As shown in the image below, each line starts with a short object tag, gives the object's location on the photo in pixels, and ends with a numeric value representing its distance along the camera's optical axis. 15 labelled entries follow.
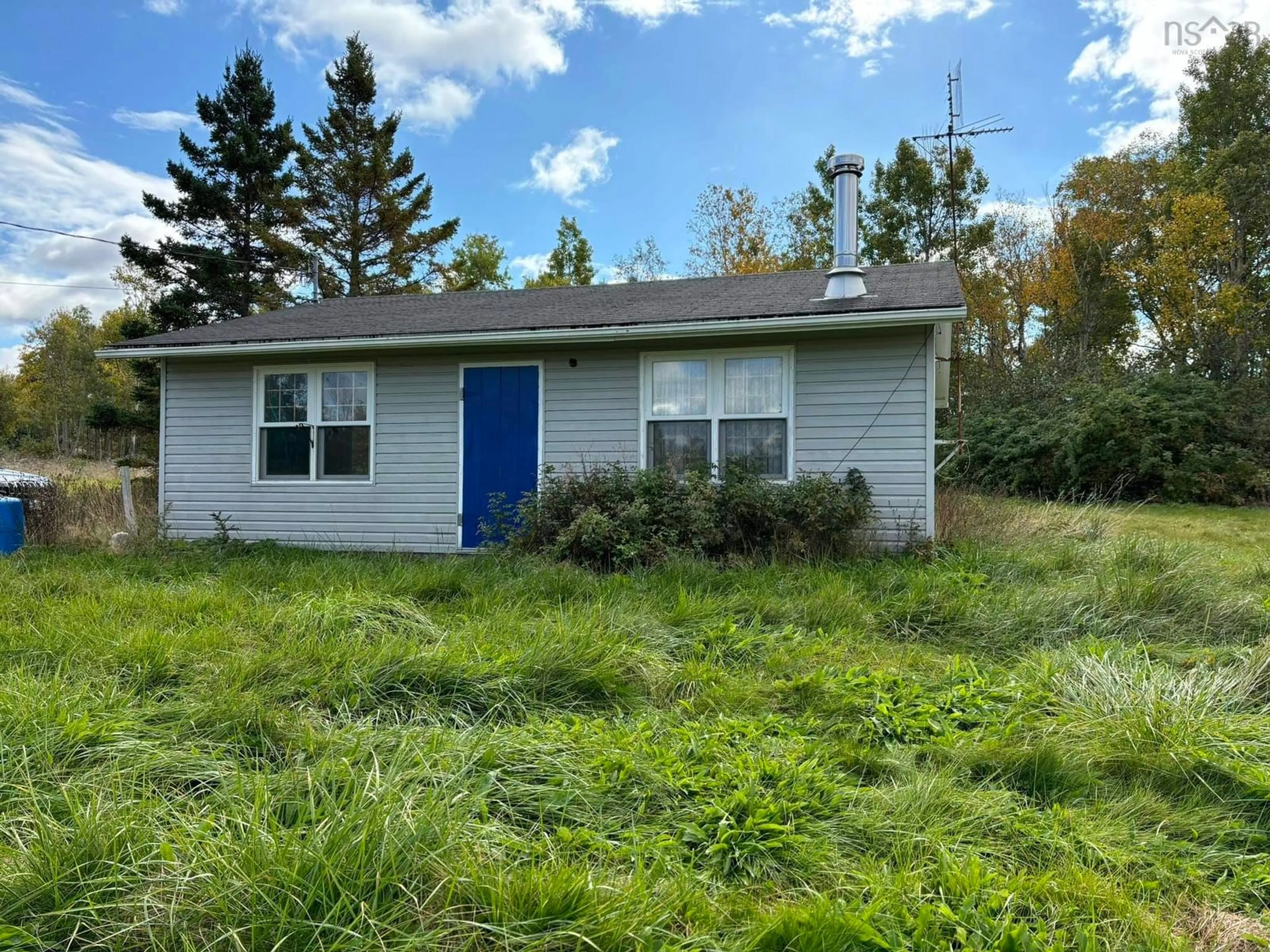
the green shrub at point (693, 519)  6.51
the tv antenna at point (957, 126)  12.62
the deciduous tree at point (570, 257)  25.97
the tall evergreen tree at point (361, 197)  21.50
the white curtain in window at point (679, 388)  7.57
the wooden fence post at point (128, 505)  8.57
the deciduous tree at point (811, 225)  23.03
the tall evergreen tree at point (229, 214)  18.14
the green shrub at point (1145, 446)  12.25
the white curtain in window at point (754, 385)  7.41
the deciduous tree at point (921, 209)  21.95
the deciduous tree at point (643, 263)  26.25
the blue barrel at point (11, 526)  7.32
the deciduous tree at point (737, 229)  23.39
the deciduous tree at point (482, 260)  27.41
